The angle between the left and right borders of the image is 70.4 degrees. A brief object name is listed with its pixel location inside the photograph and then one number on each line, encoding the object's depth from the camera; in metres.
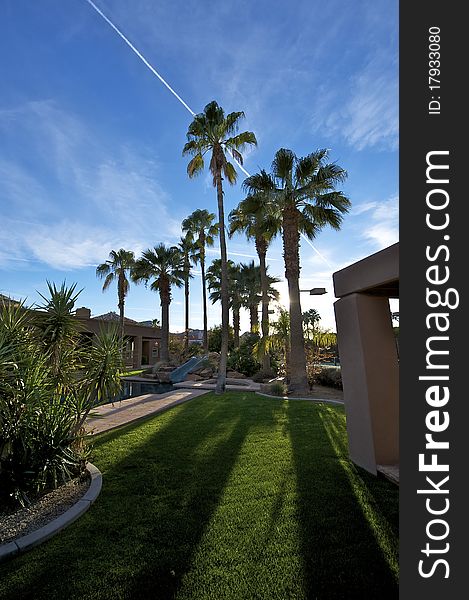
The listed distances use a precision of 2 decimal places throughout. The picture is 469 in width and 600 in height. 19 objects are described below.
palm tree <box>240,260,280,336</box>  29.56
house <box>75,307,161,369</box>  26.34
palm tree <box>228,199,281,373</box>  13.64
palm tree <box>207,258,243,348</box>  31.81
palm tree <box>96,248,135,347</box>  32.78
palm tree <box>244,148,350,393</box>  12.98
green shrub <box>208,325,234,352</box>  34.19
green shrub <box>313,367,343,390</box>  15.14
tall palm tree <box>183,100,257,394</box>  14.55
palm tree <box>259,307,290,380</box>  15.69
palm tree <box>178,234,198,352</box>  29.80
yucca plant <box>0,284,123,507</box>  4.00
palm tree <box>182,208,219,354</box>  30.39
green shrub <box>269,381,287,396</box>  13.32
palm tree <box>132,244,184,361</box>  27.76
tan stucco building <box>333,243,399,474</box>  4.99
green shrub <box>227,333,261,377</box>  20.14
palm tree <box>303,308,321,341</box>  16.97
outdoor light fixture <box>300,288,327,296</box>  11.84
